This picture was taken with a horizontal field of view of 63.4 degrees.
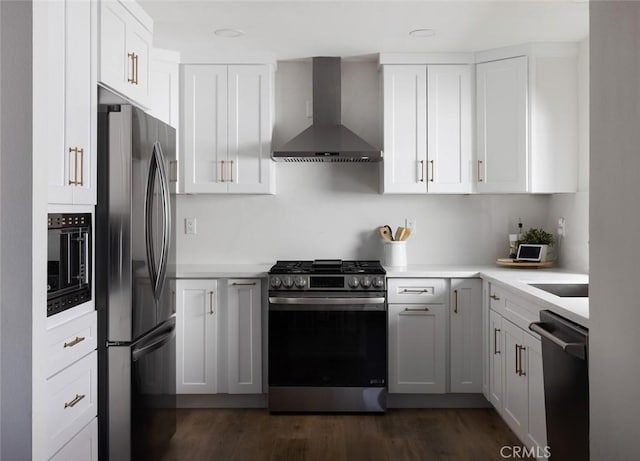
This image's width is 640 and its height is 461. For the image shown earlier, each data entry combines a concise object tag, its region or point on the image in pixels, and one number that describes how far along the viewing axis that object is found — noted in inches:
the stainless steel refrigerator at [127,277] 85.8
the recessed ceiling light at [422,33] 127.3
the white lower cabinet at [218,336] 136.3
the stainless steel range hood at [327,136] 138.1
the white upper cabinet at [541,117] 135.4
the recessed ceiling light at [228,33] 128.3
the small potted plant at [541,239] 146.6
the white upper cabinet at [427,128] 143.9
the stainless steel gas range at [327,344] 132.5
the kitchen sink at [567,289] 110.8
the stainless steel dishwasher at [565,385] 70.5
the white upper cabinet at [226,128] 143.6
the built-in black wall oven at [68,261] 72.9
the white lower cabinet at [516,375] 96.0
